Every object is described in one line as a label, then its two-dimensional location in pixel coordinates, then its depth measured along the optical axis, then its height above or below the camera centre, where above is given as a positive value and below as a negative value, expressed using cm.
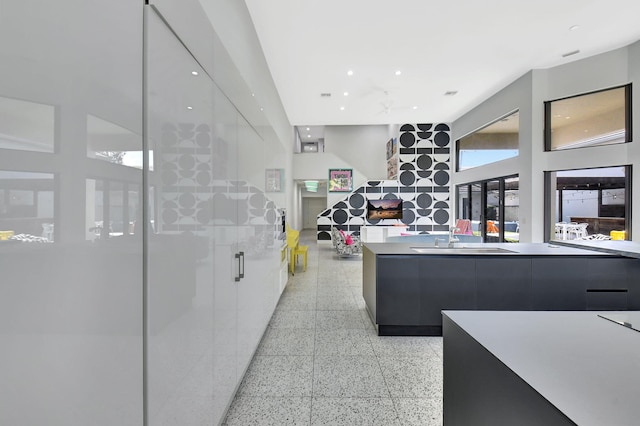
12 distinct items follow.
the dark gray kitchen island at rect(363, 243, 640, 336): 292 -78
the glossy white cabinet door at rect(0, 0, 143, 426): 58 -1
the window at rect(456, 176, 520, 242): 677 +12
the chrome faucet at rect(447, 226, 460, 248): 346 -37
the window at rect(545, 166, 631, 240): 485 +16
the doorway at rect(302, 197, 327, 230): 1805 +17
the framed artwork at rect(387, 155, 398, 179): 1022 +171
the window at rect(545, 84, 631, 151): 484 +176
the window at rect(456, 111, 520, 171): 650 +190
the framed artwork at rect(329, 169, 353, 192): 1039 +117
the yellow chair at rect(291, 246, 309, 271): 622 -97
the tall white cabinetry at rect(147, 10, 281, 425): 109 -14
